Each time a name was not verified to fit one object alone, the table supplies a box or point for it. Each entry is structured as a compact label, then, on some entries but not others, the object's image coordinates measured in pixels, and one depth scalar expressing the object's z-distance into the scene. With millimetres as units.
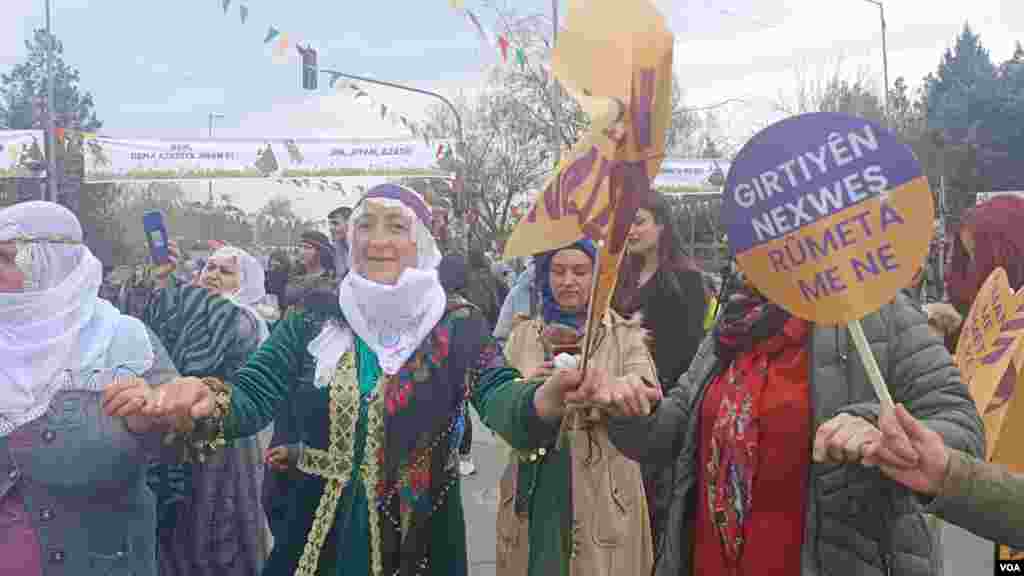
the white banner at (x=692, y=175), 23172
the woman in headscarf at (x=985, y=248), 2986
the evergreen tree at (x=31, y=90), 37281
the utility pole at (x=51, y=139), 19688
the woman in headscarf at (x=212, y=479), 4000
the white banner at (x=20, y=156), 18734
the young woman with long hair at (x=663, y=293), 3836
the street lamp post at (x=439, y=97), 14384
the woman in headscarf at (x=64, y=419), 2279
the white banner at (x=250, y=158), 18844
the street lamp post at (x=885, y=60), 25019
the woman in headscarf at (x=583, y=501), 3234
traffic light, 12969
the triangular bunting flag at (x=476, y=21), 10375
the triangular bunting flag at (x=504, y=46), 11845
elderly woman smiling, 2535
